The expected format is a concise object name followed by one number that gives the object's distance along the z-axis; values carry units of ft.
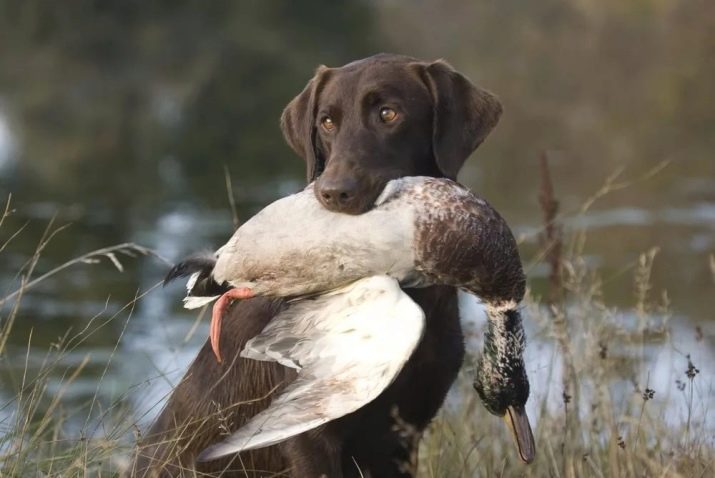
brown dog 23.16
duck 20.39
